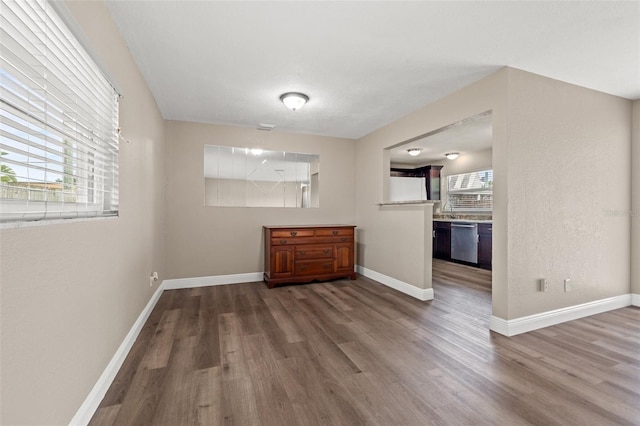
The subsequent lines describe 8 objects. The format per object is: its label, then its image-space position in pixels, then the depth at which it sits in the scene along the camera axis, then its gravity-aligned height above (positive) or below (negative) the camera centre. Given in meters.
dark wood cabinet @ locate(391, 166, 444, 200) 6.72 +0.88
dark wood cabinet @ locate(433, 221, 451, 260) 6.00 -0.56
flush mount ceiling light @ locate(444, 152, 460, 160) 6.06 +1.30
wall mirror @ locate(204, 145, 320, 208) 4.16 +0.56
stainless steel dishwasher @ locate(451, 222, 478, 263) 5.35 -0.53
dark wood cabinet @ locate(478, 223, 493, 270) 5.02 -0.55
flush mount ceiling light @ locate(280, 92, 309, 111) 3.02 +1.24
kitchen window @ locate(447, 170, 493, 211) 5.93 +0.54
